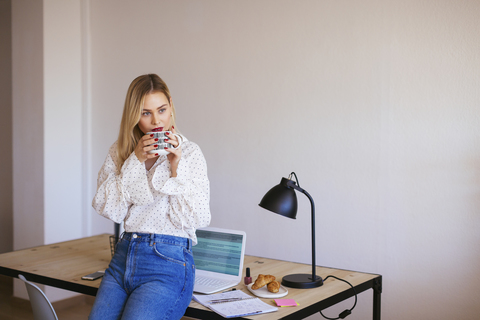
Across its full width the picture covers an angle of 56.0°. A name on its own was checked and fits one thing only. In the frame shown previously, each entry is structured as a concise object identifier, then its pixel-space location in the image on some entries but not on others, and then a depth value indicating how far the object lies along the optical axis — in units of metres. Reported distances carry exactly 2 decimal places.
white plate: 1.55
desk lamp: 1.65
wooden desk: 1.49
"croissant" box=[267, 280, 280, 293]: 1.56
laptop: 1.76
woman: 1.47
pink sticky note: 1.46
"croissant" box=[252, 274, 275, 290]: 1.60
